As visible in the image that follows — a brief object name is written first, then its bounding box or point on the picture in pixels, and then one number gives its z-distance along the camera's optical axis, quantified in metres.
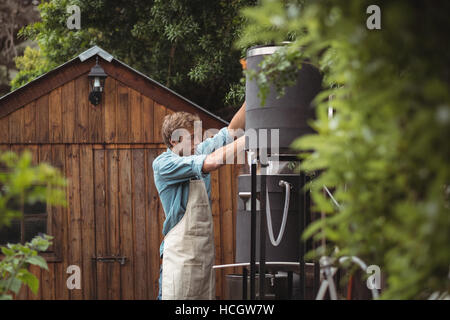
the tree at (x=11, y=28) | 13.49
